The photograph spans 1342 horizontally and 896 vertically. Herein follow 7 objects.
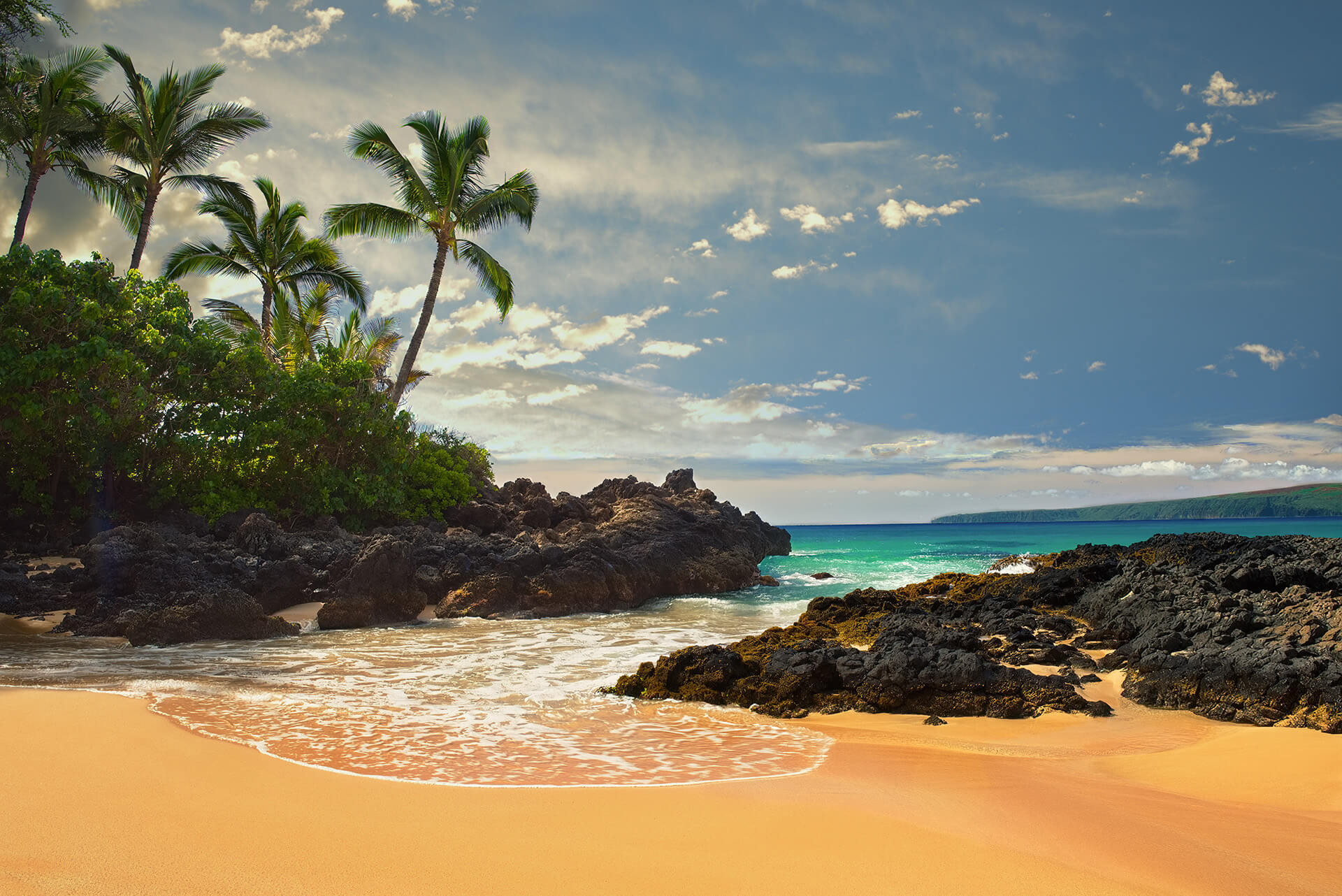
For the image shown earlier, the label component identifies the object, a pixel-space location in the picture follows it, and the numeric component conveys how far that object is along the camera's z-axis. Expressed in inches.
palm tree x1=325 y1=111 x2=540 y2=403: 890.1
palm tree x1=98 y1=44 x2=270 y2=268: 835.4
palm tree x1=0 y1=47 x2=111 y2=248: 705.6
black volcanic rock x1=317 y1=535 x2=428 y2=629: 520.7
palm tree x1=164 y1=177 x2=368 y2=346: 1005.8
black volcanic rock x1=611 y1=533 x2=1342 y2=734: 263.0
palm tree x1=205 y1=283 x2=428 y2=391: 1067.9
